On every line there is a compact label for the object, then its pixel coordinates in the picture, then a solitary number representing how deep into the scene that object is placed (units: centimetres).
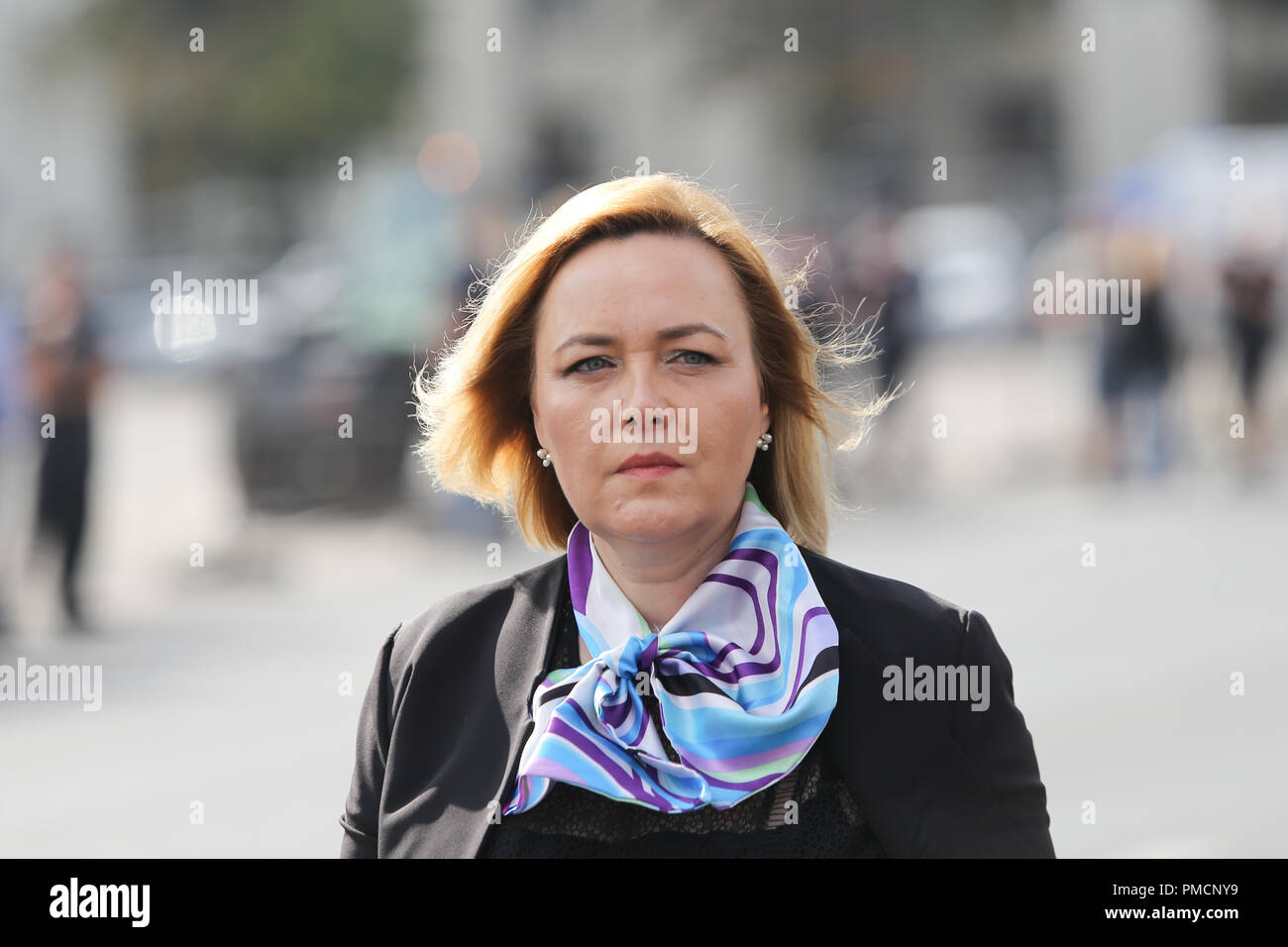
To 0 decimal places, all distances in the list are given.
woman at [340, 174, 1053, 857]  229
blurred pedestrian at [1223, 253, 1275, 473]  1438
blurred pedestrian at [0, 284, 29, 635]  1019
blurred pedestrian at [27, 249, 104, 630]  1003
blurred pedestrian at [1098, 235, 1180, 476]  1430
